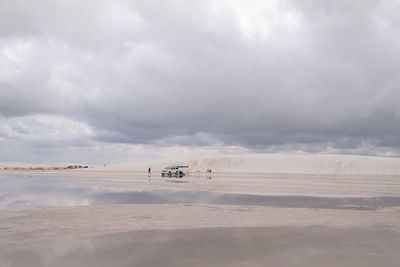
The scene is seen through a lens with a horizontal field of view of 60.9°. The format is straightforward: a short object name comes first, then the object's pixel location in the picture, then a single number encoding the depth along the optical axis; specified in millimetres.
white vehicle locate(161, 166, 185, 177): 61375
